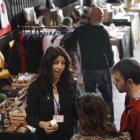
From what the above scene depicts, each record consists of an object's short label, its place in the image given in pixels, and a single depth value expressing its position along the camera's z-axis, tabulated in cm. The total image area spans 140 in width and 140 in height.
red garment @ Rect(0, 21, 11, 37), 546
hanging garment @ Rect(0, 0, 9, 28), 521
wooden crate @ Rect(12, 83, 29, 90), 405
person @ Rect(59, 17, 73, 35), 503
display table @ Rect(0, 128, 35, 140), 270
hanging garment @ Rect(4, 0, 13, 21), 545
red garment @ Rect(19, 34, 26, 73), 472
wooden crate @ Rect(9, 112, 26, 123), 302
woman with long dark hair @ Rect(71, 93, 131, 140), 157
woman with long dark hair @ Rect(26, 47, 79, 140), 205
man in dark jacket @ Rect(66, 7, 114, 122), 322
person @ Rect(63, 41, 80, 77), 361
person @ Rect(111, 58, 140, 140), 158
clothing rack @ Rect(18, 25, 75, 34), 504
